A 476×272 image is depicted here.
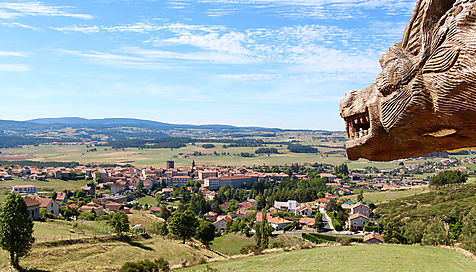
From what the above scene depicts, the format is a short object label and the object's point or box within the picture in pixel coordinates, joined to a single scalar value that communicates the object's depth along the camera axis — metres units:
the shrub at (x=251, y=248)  32.63
